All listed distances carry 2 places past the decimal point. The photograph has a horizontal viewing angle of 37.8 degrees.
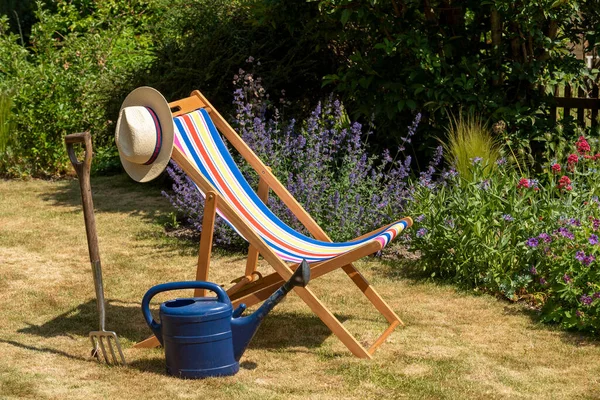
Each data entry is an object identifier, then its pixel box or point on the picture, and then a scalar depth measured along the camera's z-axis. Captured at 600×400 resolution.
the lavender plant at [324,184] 6.30
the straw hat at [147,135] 4.11
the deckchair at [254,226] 4.19
